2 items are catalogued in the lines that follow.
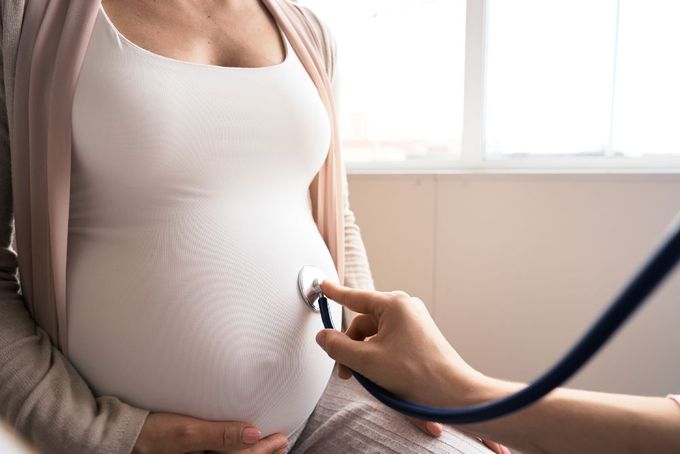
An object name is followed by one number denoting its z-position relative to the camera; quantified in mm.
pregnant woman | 561
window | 1440
